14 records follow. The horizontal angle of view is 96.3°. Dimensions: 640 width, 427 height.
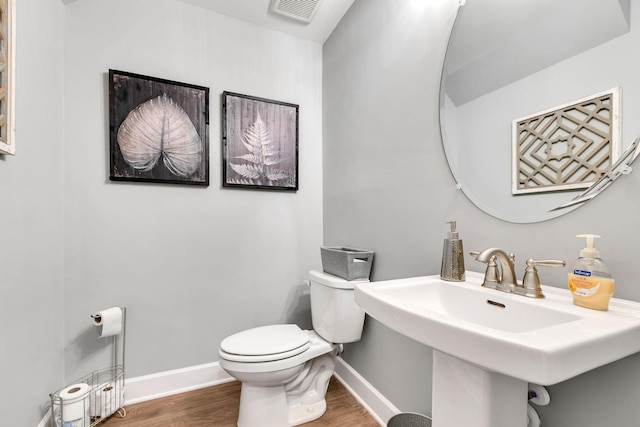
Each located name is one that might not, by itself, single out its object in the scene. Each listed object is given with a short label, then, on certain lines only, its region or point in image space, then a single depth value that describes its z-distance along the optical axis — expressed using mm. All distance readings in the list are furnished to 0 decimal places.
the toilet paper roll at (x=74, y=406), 1287
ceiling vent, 1746
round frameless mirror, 727
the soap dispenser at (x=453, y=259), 1006
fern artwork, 1856
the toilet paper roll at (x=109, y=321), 1456
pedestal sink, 488
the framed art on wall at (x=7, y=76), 945
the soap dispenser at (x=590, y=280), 651
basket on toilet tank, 1537
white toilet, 1300
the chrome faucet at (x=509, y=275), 785
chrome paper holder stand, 1411
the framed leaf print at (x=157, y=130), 1588
